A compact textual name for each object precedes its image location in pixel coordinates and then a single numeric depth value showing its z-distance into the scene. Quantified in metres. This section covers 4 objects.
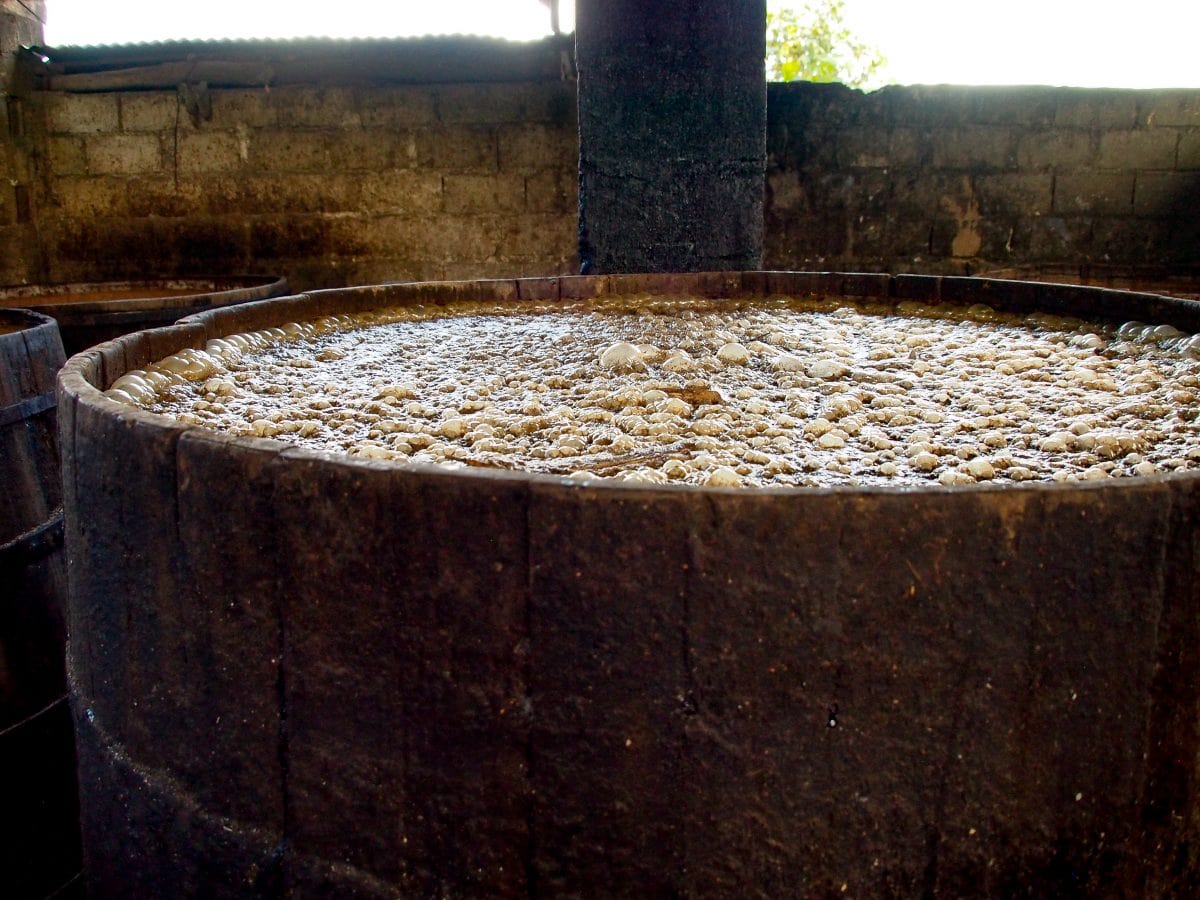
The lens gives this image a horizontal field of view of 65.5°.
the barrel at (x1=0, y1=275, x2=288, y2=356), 3.17
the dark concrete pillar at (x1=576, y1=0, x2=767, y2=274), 3.63
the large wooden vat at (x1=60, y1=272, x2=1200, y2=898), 0.93
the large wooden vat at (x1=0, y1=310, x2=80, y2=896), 2.17
